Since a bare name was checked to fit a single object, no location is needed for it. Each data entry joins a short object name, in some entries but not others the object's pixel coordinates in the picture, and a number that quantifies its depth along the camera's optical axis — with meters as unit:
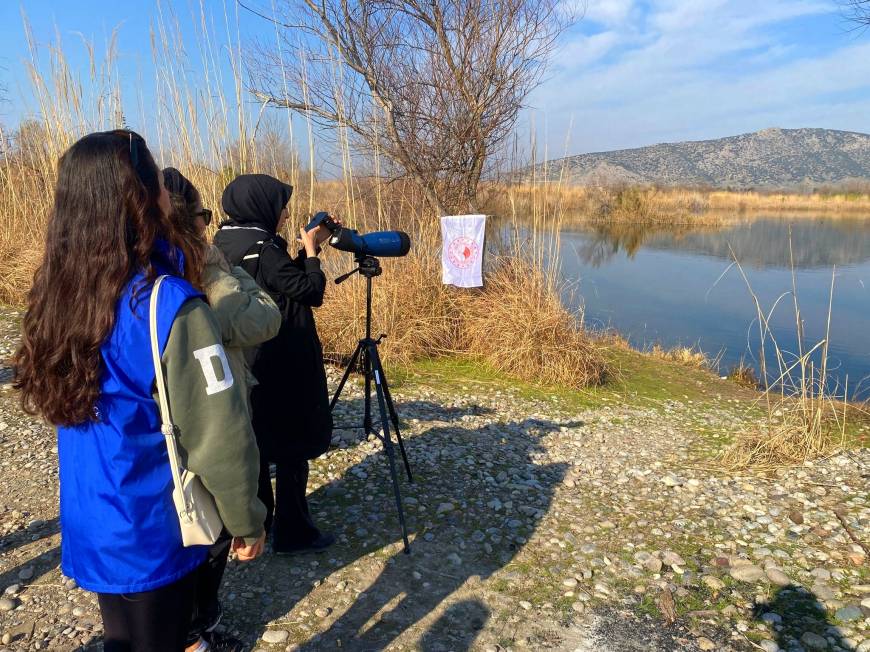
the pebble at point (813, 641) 2.28
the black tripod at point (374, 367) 2.80
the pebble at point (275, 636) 2.20
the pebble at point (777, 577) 2.69
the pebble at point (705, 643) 2.24
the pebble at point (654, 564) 2.78
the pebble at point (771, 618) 2.41
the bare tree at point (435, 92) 6.64
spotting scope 2.55
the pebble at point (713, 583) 2.64
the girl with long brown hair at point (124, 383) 1.22
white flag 6.30
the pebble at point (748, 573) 2.71
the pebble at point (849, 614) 2.43
